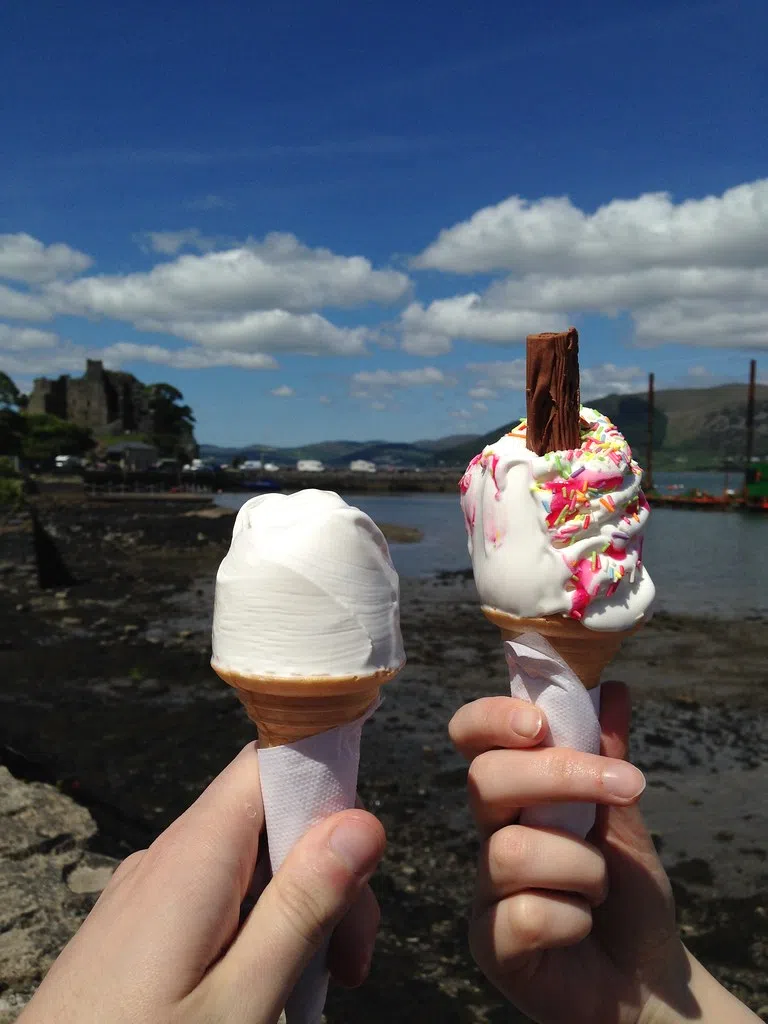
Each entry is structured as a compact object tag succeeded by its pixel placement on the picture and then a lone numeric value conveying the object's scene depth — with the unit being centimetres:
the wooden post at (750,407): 6288
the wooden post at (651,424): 6084
